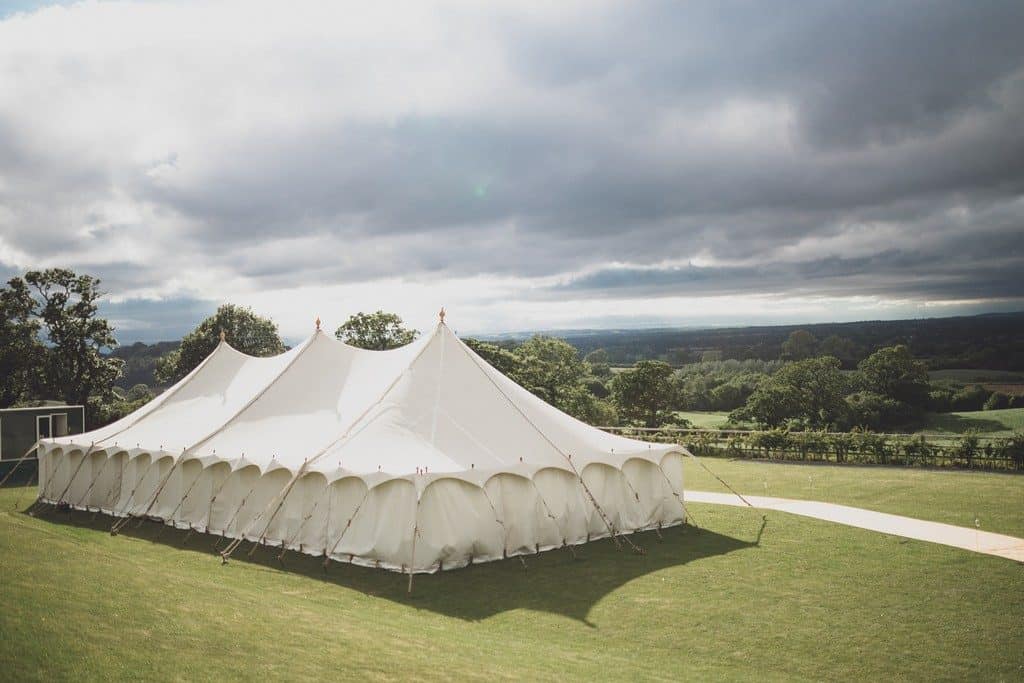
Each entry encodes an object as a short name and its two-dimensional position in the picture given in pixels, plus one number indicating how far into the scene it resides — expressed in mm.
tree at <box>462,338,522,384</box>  41688
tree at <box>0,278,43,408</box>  34875
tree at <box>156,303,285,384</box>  44531
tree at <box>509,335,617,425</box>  42906
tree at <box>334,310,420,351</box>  46438
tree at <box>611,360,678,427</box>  48500
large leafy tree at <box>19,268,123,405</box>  36219
